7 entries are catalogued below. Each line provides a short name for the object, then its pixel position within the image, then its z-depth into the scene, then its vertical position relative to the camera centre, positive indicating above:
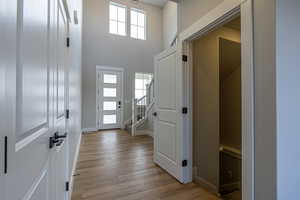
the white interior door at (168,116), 2.36 -0.24
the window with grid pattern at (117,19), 6.49 +3.39
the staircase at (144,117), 5.36 -0.57
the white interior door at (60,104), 1.24 -0.03
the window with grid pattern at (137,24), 6.87 +3.37
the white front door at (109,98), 6.25 +0.11
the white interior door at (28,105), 0.53 -0.02
